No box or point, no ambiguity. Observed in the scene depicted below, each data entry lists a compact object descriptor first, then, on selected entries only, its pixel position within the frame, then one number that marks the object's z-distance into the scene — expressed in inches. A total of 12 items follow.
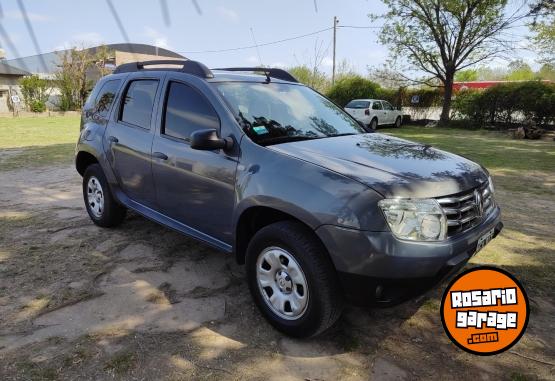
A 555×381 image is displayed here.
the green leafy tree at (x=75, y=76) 1145.4
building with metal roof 1133.7
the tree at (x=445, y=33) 802.2
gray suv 93.0
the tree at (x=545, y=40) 898.1
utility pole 1228.7
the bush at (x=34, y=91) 1107.9
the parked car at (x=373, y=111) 737.0
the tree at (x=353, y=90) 948.6
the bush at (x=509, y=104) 719.7
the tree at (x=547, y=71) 1005.6
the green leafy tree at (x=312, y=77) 1182.9
